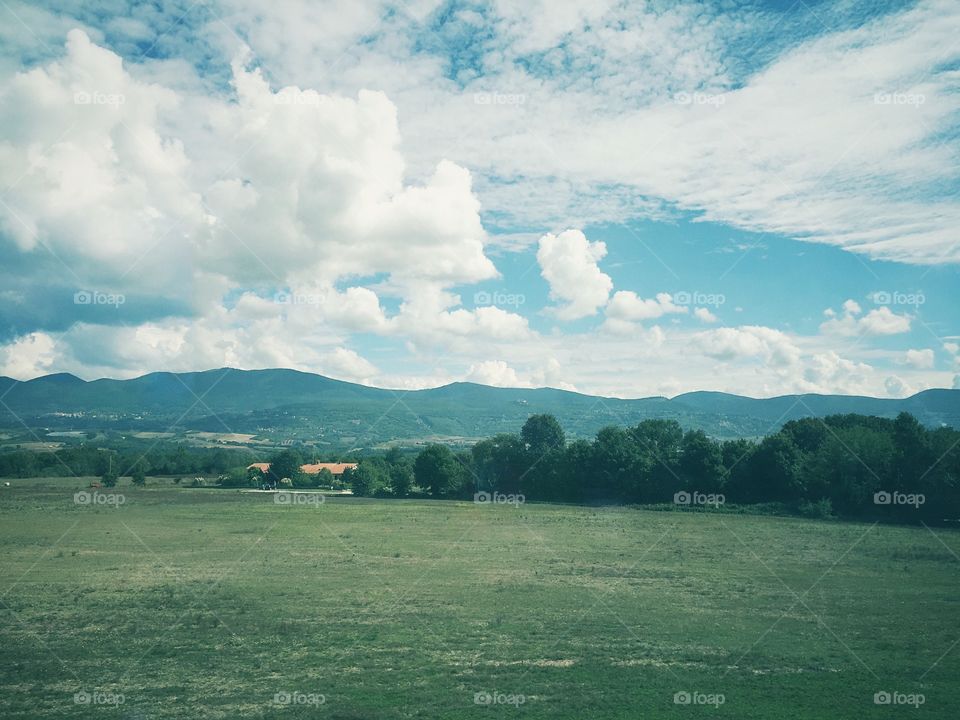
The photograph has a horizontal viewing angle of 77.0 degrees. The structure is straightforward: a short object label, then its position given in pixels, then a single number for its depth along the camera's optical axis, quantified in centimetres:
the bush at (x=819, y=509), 5603
